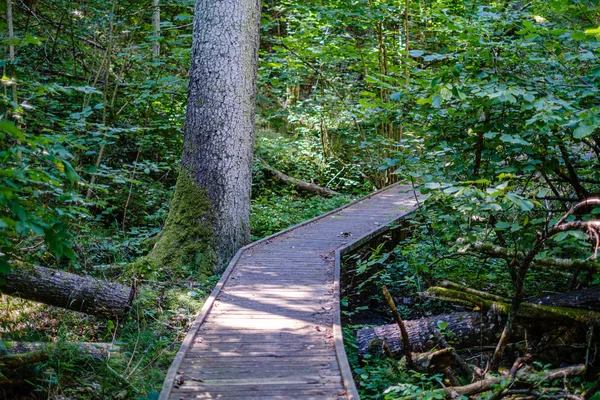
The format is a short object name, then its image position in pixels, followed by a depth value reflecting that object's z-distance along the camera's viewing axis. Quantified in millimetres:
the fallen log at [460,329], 5219
